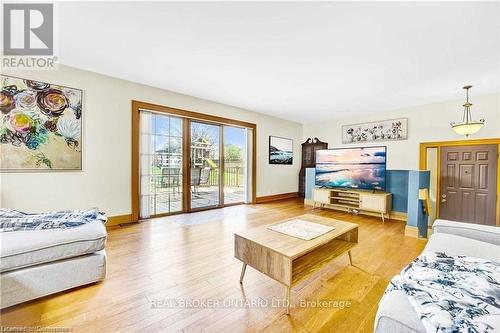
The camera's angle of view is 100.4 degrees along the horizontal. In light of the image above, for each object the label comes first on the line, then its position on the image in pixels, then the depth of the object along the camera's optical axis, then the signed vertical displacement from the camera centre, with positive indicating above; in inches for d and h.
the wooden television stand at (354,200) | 159.9 -29.7
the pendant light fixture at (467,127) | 121.6 +23.1
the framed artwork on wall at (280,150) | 230.1 +16.2
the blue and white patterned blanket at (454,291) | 29.2 -22.2
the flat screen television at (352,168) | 162.2 -2.2
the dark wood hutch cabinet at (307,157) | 248.0 +9.7
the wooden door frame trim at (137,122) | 138.9 +28.6
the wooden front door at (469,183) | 147.7 -13.3
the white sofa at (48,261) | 57.2 -29.8
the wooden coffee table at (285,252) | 58.7 -28.0
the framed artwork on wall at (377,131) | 183.6 +32.6
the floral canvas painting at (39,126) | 101.3 +19.4
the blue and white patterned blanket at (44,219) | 68.3 -19.8
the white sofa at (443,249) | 32.0 -23.8
